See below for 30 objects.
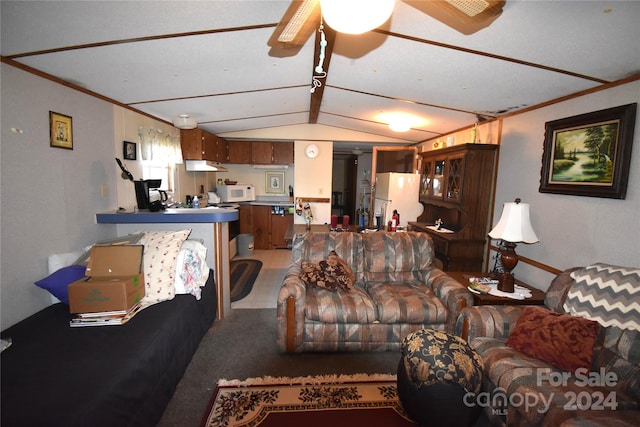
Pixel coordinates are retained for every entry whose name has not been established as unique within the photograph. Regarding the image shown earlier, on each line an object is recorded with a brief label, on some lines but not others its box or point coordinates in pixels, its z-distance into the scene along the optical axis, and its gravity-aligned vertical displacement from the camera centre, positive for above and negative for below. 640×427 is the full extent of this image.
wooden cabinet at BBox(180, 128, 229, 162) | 4.26 +0.61
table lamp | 2.19 -0.31
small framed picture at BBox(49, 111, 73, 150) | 2.03 +0.37
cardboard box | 1.77 -0.68
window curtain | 3.20 +0.46
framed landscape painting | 1.79 +0.32
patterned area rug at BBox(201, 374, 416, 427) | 1.67 -1.41
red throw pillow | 1.56 -0.85
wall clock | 5.51 +0.74
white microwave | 5.52 -0.16
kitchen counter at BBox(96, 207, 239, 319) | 2.55 -0.43
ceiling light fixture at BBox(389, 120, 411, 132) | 3.54 +0.83
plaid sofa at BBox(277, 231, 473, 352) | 2.24 -1.01
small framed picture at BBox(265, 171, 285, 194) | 6.12 +0.08
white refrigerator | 4.36 -0.10
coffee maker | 2.73 -0.14
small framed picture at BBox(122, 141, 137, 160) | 2.87 +0.33
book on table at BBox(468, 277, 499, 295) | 2.26 -0.78
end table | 2.13 -0.82
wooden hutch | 3.06 -0.13
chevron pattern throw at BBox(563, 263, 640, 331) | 1.55 -0.59
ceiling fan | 1.06 +0.73
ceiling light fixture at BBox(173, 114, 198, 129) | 3.13 +0.70
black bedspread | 1.14 -0.92
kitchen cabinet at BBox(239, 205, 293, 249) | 5.71 -0.81
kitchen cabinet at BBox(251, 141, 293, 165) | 5.66 +0.70
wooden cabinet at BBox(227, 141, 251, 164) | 5.64 +0.71
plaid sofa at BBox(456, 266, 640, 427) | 1.29 -1.00
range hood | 4.35 +0.29
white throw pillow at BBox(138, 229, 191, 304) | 2.10 -0.65
